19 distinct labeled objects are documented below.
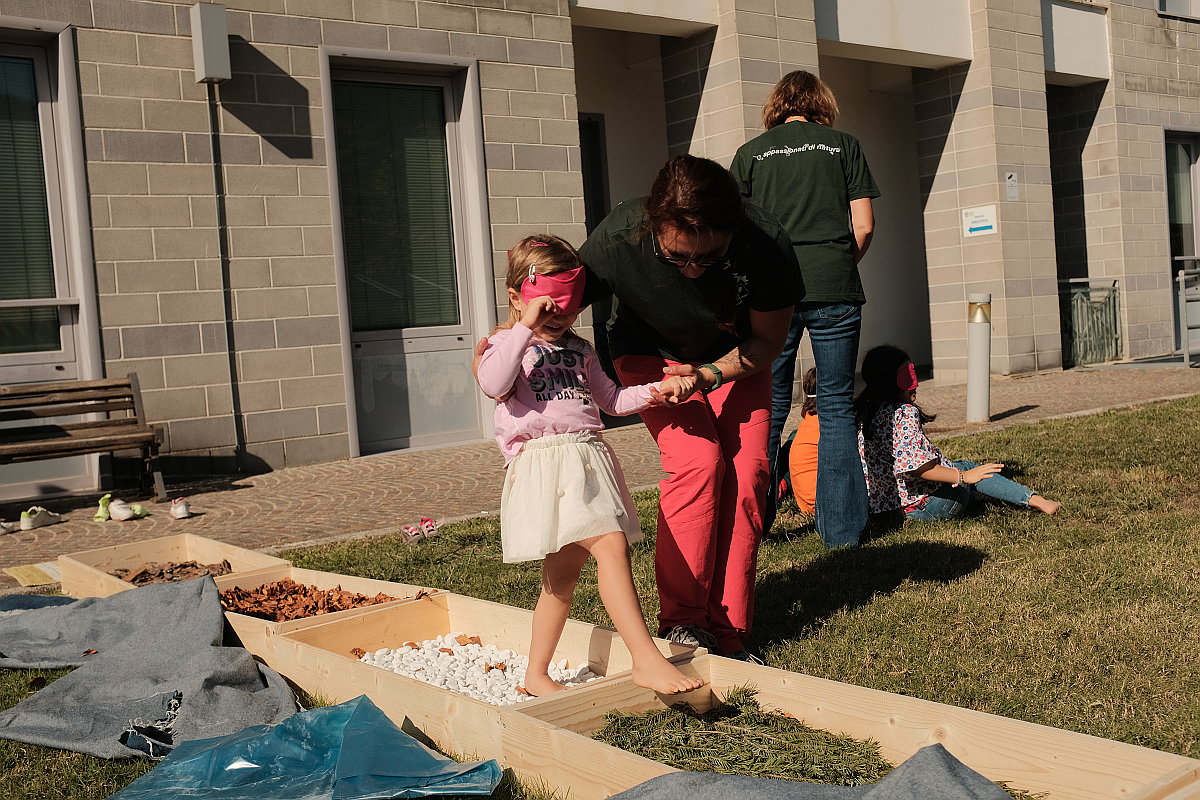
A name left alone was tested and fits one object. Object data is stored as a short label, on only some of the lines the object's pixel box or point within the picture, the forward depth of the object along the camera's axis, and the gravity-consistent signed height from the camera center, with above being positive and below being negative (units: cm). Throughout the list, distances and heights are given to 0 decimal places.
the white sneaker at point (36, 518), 786 -97
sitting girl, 584 -75
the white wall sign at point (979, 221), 1538 +114
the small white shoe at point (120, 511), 786 -95
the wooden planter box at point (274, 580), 409 -96
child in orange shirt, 612 -73
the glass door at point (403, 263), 1069 +79
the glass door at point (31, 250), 913 +96
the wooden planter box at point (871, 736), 244 -99
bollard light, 1060 -51
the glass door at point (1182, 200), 1850 +149
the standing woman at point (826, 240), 536 +36
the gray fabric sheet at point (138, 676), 354 -103
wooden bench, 846 -39
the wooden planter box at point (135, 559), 530 -93
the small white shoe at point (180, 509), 774 -95
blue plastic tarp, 283 -104
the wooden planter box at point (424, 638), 312 -102
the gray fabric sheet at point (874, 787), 219 -90
